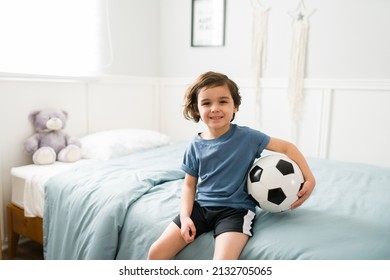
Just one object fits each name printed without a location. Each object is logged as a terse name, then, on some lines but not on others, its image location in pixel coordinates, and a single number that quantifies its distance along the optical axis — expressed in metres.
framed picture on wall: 2.73
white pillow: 2.11
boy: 1.13
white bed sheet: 1.75
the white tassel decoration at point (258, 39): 2.54
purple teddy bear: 1.99
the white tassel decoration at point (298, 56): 2.39
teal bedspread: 1.03
